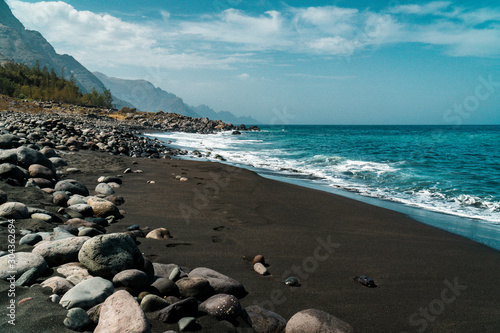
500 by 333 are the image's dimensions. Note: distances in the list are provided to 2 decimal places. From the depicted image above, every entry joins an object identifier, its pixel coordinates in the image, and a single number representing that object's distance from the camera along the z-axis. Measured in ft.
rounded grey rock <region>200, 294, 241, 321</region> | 7.18
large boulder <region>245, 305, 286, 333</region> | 7.26
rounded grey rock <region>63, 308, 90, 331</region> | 5.84
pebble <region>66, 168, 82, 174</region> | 25.08
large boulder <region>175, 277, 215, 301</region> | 8.00
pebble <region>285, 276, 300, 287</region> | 10.09
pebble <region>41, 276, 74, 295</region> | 7.11
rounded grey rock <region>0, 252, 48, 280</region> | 7.27
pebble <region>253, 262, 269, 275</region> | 10.63
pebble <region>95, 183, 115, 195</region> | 18.99
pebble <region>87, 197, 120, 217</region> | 14.53
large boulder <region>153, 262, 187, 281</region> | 8.75
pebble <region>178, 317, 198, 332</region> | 6.50
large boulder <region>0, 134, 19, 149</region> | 21.63
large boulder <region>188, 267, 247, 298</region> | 8.57
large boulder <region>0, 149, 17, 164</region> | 17.56
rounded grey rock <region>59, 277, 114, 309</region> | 6.53
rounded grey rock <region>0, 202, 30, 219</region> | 10.96
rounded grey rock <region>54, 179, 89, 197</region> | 16.92
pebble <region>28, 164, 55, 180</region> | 18.19
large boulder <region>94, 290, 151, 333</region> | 5.66
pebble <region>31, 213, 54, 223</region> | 11.63
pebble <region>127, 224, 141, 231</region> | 13.26
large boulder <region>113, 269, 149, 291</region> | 7.67
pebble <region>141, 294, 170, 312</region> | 6.90
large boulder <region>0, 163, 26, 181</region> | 15.75
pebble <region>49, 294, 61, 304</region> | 6.61
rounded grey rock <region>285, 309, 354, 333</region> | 7.10
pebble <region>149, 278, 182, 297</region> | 7.86
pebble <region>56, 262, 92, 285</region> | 7.71
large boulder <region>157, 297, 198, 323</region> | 6.66
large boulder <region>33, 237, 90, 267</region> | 8.51
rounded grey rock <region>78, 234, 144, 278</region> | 8.18
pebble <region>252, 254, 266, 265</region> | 11.28
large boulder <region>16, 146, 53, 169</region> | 19.02
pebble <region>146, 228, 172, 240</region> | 12.89
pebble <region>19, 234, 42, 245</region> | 9.31
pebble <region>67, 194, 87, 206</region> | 14.61
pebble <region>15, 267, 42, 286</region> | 7.17
